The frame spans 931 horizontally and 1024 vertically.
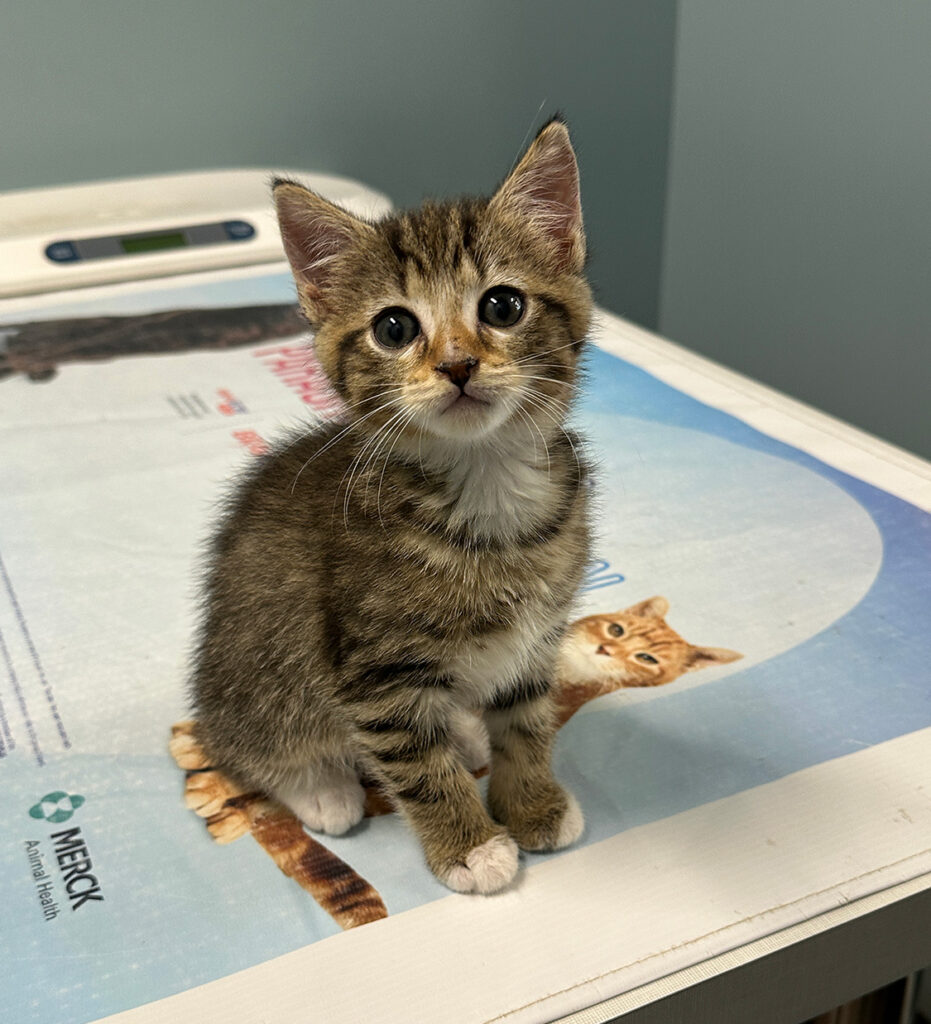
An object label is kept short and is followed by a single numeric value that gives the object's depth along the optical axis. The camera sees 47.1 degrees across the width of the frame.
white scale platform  0.66
